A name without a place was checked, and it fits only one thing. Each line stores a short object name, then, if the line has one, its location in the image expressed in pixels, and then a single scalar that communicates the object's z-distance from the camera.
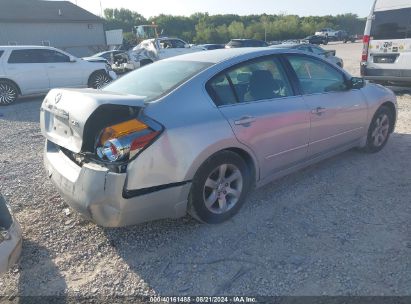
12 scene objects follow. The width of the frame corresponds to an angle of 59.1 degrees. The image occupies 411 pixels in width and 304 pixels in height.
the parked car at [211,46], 23.38
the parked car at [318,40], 49.50
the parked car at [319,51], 14.03
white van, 8.28
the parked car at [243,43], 19.69
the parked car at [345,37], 56.47
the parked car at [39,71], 10.91
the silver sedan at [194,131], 2.70
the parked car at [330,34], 58.13
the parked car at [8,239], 2.37
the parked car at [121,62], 17.69
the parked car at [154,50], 17.62
